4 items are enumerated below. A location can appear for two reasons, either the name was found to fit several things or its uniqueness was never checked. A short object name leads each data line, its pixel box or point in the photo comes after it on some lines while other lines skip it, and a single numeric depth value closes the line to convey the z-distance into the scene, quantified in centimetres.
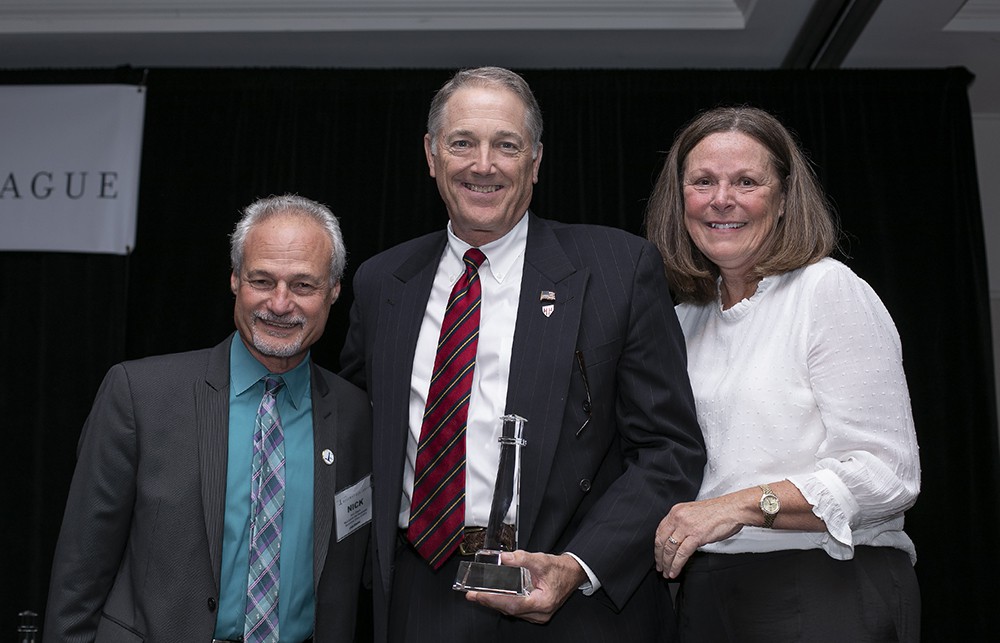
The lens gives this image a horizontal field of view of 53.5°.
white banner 512
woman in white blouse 188
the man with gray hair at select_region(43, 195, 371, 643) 211
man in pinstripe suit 196
